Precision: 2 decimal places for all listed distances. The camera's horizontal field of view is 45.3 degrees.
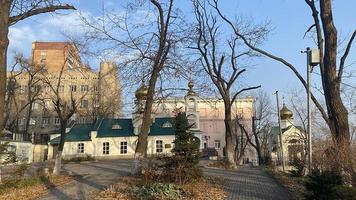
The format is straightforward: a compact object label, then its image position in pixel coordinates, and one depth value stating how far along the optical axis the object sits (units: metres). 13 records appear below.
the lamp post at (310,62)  15.72
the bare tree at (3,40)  10.91
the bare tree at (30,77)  48.28
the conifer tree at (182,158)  16.34
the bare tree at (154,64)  20.38
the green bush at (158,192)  12.95
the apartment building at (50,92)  28.07
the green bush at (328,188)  10.29
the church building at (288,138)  37.75
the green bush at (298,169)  23.08
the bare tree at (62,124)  24.53
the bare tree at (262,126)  57.88
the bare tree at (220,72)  31.44
